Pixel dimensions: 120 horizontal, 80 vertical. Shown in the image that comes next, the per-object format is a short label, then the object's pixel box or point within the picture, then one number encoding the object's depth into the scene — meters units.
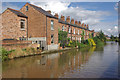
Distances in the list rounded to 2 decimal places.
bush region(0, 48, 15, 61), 11.75
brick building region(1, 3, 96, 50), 19.48
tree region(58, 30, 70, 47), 24.93
